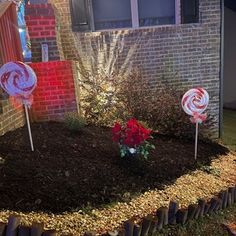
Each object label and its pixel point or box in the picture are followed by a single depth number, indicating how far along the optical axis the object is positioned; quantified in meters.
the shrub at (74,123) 3.72
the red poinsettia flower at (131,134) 3.09
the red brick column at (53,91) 4.10
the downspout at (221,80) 5.23
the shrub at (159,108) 4.54
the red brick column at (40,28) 4.25
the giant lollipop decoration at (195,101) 3.67
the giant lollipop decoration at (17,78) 3.03
